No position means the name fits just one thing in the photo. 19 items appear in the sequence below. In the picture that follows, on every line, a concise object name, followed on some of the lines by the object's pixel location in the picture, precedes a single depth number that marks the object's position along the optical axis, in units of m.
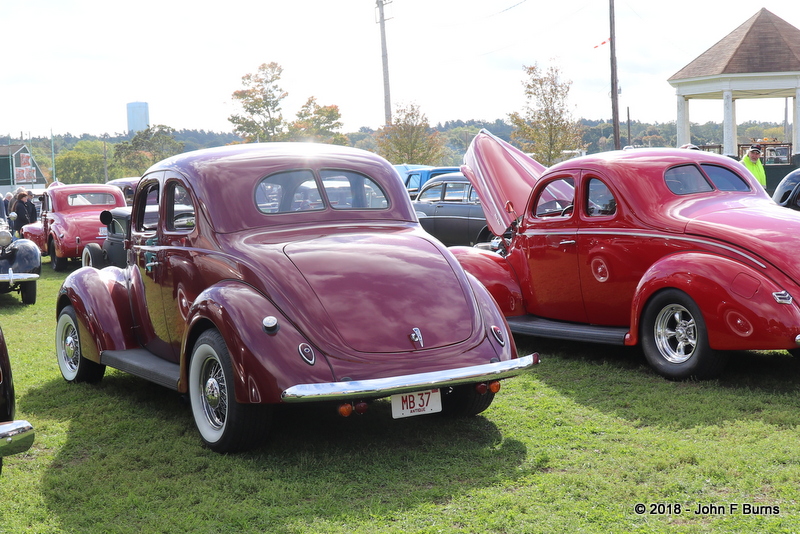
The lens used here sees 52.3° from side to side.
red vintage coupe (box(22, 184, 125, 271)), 16.92
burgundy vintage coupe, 4.71
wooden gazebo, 31.30
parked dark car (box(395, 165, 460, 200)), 24.64
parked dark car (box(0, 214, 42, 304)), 12.27
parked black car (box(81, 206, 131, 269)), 13.83
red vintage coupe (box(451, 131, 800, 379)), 6.05
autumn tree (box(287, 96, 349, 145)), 60.25
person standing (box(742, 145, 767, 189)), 12.83
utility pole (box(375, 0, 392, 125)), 35.56
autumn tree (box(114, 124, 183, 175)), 86.81
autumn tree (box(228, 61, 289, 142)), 57.91
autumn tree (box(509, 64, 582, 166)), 36.78
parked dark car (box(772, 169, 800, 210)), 9.57
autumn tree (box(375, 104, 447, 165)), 44.84
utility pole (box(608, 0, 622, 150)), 29.71
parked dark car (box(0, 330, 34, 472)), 3.67
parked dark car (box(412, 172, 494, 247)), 16.62
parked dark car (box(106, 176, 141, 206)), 23.79
